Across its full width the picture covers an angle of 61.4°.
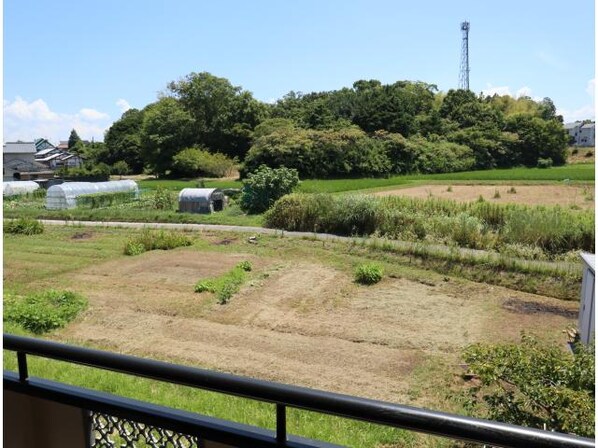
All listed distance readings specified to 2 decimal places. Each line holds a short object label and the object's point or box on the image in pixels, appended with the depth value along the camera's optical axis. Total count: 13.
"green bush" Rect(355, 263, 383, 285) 11.50
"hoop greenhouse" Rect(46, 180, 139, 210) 25.03
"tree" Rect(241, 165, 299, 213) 21.56
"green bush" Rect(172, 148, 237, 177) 40.75
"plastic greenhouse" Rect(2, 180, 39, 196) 31.75
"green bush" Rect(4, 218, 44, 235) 19.06
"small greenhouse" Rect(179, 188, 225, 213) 22.47
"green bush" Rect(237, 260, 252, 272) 12.63
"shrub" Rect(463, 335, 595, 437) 3.56
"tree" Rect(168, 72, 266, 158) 45.41
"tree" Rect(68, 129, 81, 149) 85.12
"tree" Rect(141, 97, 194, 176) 45.09
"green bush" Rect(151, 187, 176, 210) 24.44
